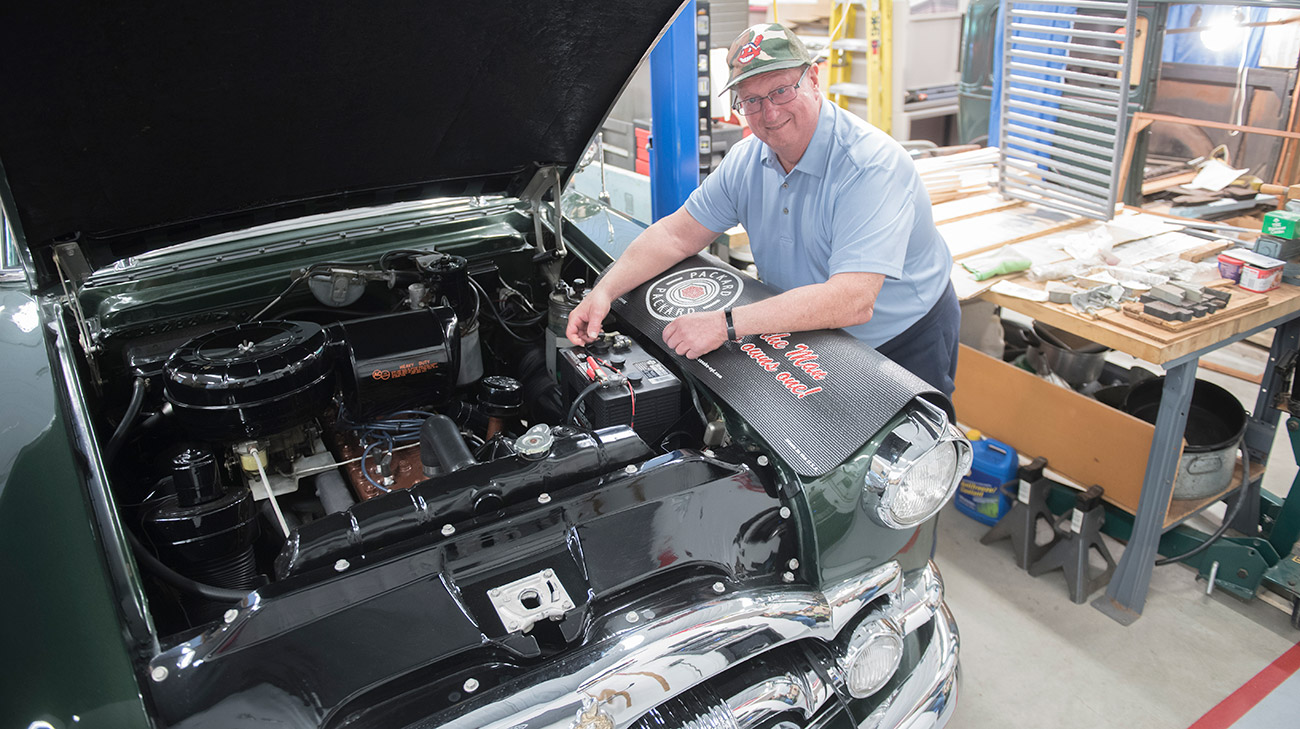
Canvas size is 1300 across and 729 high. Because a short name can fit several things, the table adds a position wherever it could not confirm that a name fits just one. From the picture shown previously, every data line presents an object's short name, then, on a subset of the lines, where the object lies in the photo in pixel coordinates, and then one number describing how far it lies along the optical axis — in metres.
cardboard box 2.29
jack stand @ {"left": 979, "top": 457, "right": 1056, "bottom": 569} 2.58
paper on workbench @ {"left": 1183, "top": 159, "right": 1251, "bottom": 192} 3.83
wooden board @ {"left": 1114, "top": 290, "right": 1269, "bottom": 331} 2.10
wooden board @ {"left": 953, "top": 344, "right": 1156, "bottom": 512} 2.39
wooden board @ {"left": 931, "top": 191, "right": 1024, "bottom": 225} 3.12
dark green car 1.12
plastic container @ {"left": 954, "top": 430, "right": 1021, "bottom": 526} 2.69
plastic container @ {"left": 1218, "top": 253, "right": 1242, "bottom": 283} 2.34
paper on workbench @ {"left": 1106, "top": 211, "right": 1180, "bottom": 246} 2.83
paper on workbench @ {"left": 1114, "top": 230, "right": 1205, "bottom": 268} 2.62
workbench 2.08
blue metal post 2.70
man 1.81
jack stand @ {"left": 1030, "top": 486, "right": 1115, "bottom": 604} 2.45
